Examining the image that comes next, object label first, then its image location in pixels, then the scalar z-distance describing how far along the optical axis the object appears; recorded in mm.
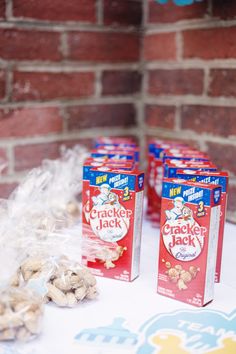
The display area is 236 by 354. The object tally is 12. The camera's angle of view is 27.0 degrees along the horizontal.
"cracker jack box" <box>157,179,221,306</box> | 762
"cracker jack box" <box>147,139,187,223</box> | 1121
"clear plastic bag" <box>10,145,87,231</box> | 951
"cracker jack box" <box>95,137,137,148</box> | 1178
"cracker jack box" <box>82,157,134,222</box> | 893
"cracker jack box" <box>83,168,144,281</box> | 856
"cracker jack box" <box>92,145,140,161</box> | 1110
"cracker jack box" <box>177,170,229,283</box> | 857
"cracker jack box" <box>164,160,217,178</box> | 907
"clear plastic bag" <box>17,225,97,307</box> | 765
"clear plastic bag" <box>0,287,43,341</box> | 658
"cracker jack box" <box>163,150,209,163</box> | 1020
